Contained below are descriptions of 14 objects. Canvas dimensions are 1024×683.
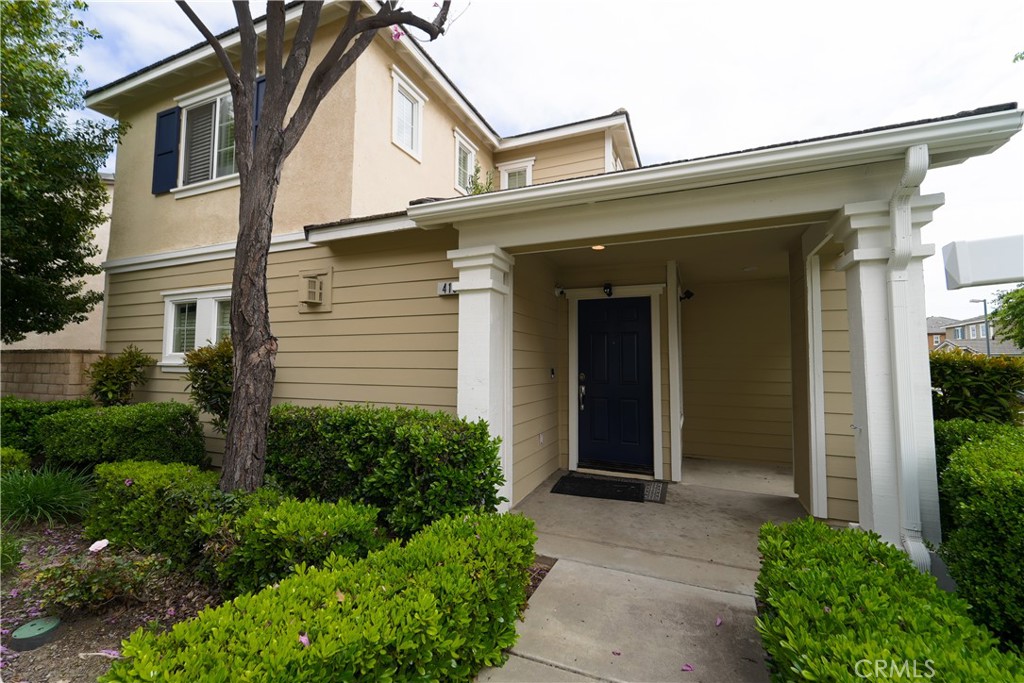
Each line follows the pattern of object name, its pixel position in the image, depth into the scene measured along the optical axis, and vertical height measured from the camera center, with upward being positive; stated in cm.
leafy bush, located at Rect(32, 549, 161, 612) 248 -134
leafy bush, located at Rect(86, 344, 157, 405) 568 -24
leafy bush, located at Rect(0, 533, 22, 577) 283 -134
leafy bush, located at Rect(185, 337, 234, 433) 464 -20
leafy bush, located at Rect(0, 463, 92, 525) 372 -127
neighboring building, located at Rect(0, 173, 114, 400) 596 -21
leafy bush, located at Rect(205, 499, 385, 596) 234 -103
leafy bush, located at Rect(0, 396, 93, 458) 526 -79
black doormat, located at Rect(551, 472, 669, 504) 436 -134
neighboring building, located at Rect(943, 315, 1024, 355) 3374 +314
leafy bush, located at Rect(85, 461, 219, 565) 298 -110
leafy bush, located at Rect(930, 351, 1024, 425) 334 -15
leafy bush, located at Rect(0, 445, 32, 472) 443 -108
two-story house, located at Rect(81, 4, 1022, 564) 260 +87
